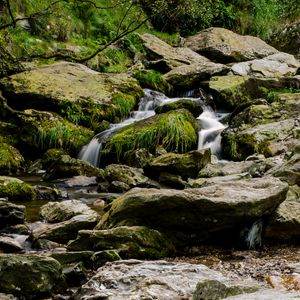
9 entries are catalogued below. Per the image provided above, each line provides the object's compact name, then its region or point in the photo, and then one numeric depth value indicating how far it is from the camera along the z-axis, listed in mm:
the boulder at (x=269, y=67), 18766
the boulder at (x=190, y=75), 17328
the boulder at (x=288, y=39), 25453
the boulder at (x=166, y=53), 19761
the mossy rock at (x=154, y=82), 17016
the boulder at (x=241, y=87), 15961
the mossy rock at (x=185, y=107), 14319
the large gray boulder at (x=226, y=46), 21656
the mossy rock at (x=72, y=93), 14203
